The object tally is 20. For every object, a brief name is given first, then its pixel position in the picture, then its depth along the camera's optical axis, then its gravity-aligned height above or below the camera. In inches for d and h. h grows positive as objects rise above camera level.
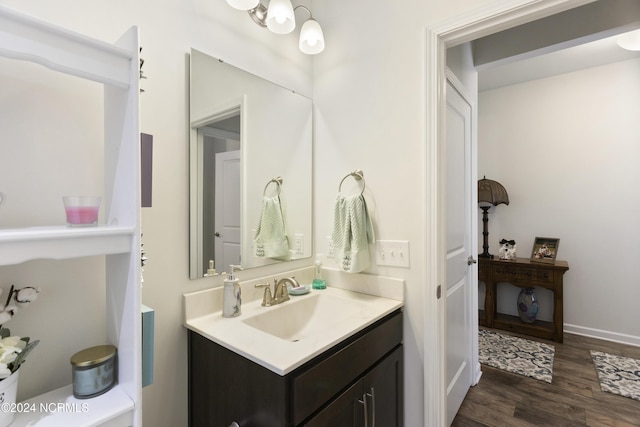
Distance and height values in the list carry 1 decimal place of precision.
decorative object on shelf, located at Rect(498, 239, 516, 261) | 127.0 -15.4
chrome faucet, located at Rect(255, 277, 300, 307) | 54.0 -14.3
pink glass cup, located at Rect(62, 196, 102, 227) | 29.1 +0.5
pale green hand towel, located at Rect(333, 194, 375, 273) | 58.4 -4.0
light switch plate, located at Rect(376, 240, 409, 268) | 57.8 -7.6
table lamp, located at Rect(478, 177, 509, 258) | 128.7 +7.2
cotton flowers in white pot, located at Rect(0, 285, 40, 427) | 25.7 -12.2
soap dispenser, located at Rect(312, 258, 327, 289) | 65.3 -14.2
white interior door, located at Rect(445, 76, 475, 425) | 68.2 -9.4
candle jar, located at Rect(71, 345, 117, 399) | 30.1 -16.1
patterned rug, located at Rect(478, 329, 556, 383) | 93.7 -48.3
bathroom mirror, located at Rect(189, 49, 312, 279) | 48.6 +9.2
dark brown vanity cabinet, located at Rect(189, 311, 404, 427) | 34.6 -22.7
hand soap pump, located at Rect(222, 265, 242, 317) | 48.0 -13.3
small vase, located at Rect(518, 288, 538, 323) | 119.9 -36.5
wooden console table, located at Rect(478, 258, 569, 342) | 113.3 -27.3
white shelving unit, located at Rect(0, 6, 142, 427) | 24.7 -1.4
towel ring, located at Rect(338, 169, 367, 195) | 62.8 +8.1
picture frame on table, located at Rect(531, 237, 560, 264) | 120.7 -14.5
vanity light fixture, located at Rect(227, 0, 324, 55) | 48.8 +35.2
